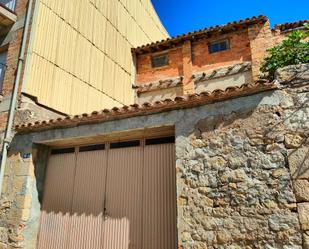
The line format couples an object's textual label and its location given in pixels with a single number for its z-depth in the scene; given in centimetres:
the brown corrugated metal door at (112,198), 495
